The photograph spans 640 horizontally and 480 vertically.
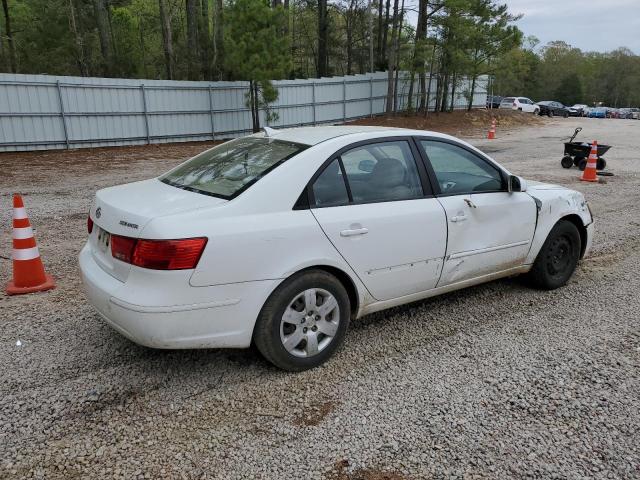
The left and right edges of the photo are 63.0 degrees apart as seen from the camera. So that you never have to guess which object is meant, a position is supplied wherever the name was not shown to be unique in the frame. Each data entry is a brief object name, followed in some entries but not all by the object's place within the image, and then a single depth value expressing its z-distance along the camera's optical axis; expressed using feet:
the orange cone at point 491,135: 78.33
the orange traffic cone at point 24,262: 15.49
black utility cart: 43.47
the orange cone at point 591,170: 38.22
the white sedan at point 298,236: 9.84
